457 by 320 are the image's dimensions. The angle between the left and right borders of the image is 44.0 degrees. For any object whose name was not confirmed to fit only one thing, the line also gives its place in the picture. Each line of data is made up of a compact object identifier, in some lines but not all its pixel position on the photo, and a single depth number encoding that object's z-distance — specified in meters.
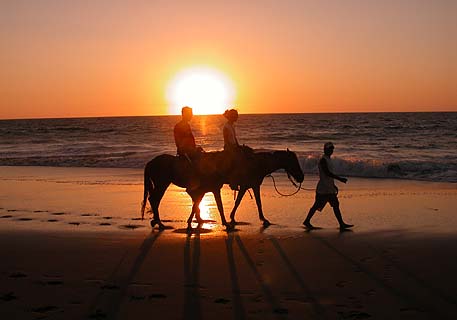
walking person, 10.41
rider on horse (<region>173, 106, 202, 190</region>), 10.29
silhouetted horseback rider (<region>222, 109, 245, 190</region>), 11.04
